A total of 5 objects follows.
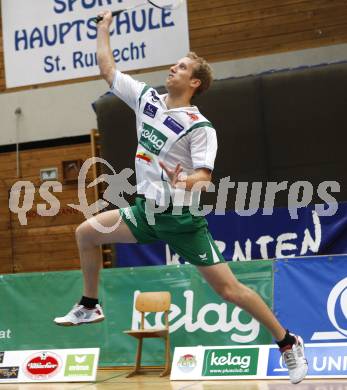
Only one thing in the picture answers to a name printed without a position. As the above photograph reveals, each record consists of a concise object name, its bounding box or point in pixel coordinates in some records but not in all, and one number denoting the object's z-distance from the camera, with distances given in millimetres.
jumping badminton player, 10655
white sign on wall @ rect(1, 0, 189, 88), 22705
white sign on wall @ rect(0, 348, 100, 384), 16680
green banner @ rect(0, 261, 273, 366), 17177
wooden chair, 17125
